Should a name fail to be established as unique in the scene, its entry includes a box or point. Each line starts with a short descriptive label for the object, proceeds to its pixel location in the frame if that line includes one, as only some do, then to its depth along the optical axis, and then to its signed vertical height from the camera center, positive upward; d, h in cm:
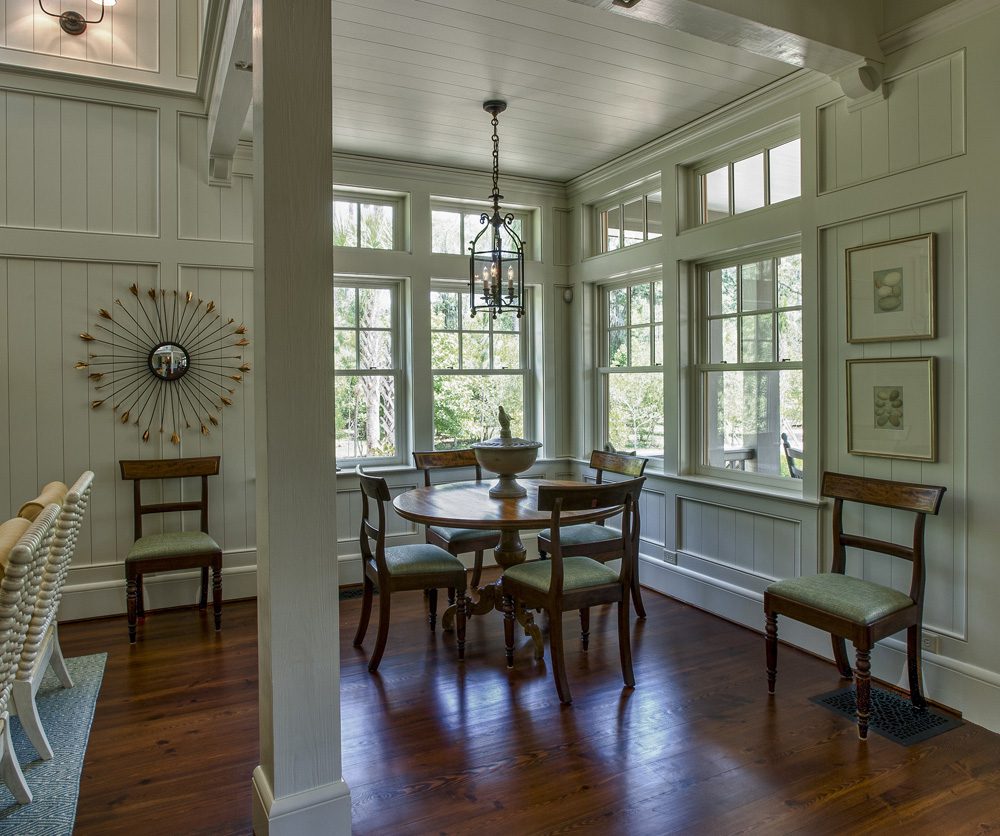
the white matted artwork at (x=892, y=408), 289 -4
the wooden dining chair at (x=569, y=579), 290 -79
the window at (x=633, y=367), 462 +24
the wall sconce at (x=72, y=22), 373 +212
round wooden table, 307 -52
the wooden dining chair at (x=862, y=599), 258 -80
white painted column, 181 -3
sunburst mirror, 395 +28
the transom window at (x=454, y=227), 496 +131
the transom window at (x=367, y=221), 468 +128
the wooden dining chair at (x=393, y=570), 321 -80
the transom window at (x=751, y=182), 358 +122
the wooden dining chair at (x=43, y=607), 229 -69
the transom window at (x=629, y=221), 455 +126
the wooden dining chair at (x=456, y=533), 393 -76
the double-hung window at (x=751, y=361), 362 +22
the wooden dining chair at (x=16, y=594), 167 -47
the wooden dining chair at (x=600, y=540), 368 -76
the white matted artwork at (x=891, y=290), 288 +47
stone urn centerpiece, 353 -28
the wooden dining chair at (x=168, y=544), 362 -75
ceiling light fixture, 350 +68
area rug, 212 -125
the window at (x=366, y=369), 473 +25
